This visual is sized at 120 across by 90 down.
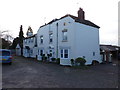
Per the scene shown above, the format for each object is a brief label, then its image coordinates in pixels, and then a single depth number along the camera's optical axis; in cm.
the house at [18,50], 3245
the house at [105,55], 1899
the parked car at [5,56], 1192
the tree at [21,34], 4174
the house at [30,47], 2285
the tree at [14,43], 4233
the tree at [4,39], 2685
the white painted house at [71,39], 1406
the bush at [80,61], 1297
